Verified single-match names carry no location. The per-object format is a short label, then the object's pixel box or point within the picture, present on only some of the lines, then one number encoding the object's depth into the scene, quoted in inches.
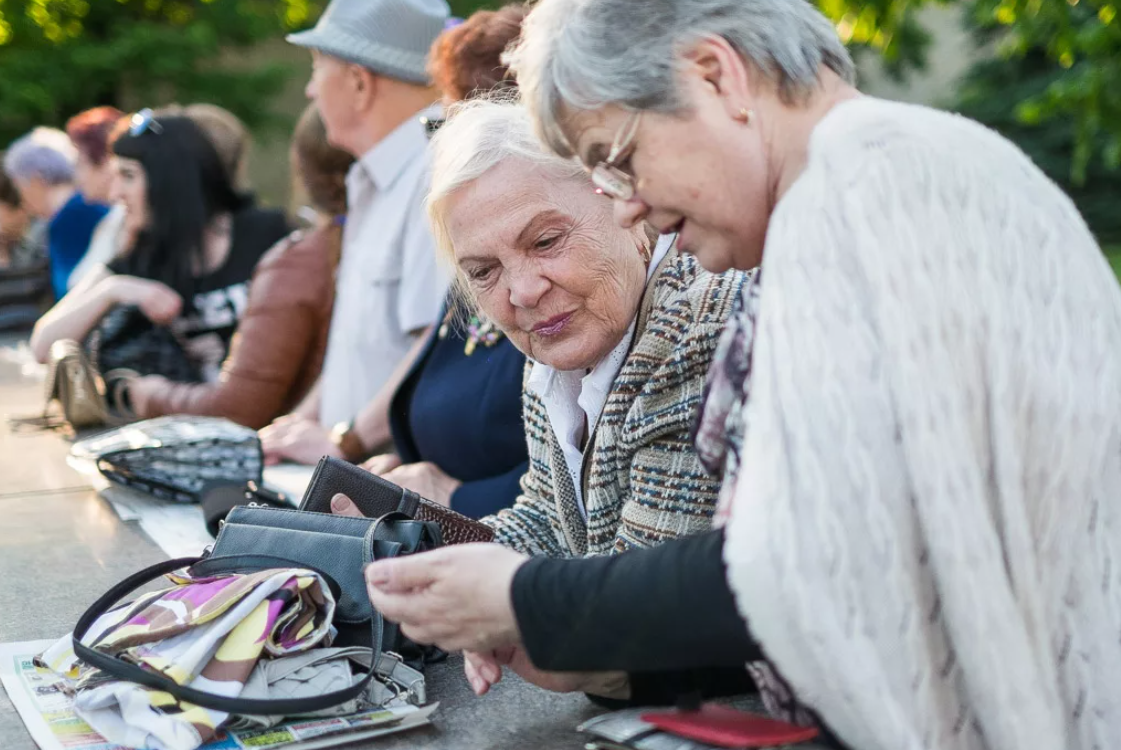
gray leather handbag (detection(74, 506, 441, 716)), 82.0
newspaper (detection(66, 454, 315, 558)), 132.0
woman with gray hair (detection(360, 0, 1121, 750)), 56.4
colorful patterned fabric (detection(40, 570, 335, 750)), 73.8
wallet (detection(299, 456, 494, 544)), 94.7
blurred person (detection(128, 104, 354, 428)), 185.0
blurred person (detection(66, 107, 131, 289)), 309.3
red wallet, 62.3
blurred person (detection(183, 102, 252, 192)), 211.0
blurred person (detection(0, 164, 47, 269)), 408.5
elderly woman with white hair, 83.6
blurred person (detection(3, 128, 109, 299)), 309.1
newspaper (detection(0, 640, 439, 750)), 74.6
